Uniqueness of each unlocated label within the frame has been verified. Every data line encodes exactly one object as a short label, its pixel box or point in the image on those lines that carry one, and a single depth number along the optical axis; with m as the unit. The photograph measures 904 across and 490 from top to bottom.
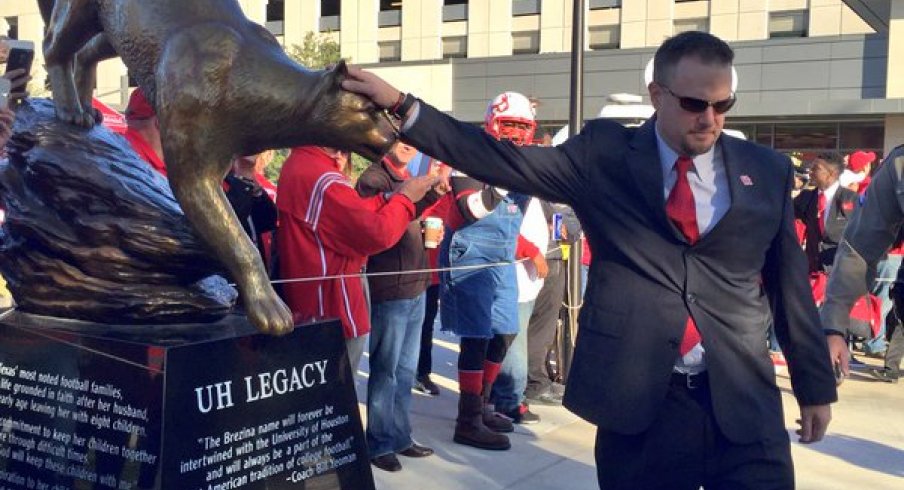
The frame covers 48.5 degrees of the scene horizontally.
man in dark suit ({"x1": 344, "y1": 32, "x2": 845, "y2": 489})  2.83
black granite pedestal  2.70
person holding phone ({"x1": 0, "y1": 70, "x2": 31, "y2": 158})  3.63
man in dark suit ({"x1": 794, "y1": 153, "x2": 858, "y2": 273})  8.95
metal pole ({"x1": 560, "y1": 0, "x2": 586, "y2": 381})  7.43
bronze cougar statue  2.60
